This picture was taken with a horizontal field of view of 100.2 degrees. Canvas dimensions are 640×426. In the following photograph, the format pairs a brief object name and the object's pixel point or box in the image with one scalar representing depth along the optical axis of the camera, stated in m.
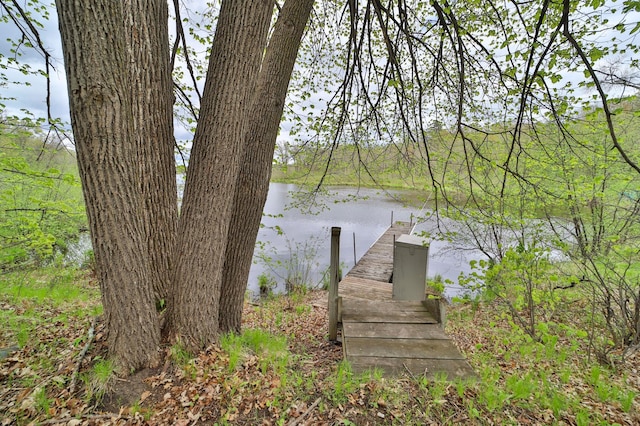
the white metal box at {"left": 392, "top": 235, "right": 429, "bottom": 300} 4.51
